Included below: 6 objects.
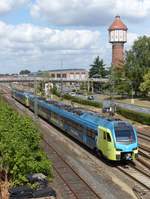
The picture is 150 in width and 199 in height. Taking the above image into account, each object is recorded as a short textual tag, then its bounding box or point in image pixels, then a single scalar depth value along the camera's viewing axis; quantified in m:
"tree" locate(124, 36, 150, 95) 116.30
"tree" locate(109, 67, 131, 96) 118.79
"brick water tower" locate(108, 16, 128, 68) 166.84
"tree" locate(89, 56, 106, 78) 175.88
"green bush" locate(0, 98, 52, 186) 23.55
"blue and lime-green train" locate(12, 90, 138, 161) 30.75
